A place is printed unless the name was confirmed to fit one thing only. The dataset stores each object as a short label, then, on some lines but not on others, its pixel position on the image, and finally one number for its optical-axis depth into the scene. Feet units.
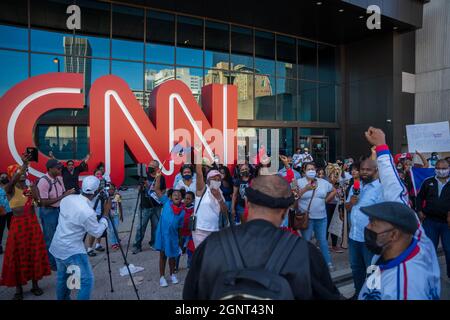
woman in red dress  14.25
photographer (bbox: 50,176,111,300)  11.37
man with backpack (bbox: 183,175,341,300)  4.57
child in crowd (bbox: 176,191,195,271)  16.05
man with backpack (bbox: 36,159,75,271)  17.42
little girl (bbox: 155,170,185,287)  15.89
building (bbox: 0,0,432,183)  40.68
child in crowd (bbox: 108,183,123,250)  21.12
